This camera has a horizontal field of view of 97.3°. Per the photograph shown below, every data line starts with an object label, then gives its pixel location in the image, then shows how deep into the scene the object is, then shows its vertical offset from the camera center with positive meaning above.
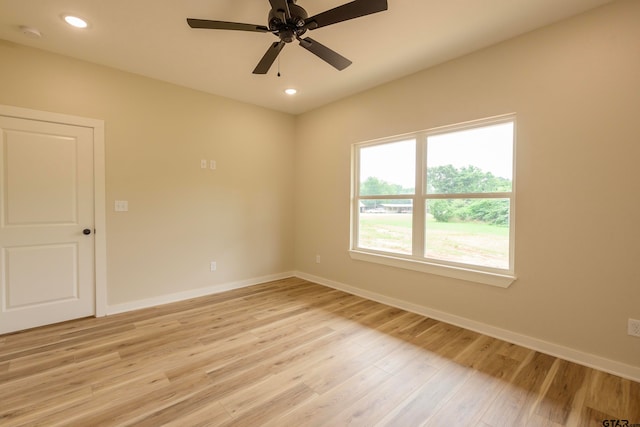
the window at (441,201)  2.66 +0.09
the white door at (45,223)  2.65 -0.17
